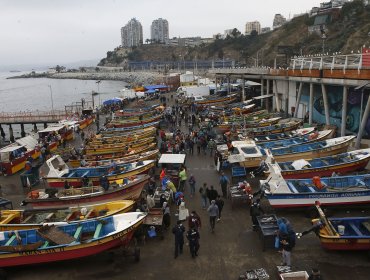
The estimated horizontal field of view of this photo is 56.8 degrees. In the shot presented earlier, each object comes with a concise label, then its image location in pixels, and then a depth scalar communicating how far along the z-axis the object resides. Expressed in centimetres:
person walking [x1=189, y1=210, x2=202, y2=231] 1177
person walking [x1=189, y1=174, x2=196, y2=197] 1647
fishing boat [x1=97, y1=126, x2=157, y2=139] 2748
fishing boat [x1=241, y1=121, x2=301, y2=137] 2592
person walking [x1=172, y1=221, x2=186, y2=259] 1105
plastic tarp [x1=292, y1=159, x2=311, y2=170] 1684
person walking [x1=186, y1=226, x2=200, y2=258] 1108
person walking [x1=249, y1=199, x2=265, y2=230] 1262
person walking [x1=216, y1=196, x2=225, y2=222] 1326
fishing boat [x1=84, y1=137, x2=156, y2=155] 2441
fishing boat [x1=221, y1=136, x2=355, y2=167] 1881
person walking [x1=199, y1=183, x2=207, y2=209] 1503
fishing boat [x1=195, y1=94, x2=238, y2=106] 4503
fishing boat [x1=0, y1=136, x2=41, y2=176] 2298
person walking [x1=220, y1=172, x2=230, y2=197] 1563
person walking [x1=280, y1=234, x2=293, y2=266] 1009
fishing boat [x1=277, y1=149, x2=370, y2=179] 1653
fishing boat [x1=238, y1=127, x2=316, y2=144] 2342
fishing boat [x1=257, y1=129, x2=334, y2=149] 2142
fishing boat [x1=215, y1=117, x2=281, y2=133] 2856
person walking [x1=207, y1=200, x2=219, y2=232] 1249
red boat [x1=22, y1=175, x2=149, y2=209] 1512
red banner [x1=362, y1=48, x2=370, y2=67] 1930
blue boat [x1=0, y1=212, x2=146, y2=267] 1106
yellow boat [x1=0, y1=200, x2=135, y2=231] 1322
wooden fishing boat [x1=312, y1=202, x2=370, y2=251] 1052
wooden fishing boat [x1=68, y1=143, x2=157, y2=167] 2185
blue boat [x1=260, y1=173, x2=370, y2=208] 1330
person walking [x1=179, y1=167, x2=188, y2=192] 1721
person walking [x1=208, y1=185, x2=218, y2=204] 1461
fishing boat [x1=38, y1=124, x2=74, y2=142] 3112
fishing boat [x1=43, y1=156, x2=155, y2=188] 1786
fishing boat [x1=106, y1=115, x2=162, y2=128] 3414
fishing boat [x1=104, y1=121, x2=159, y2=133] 3116
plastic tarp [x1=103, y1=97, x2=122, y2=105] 5043
